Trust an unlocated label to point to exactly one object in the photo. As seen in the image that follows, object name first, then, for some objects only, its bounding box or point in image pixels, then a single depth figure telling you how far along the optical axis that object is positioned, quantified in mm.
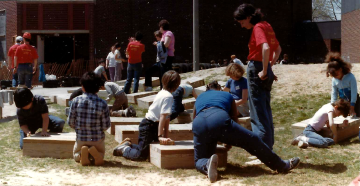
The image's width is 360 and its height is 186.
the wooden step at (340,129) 7523
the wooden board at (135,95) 11672
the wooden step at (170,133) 7129
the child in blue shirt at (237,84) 7672
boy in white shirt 6062
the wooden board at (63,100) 11969
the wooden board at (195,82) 12687
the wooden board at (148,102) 9781
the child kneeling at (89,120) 5980
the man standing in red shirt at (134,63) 12438
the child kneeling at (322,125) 7164
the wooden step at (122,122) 8031
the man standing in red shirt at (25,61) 12266
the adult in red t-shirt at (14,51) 13039
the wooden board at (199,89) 11127
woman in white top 19625
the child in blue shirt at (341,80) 7684
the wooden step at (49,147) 6457
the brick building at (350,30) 28172
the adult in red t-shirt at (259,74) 5809
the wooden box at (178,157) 5824
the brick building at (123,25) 26969
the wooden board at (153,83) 14109
